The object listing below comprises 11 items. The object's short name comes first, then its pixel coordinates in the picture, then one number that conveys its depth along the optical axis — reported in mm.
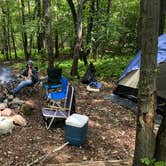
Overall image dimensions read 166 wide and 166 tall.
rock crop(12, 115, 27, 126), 3414
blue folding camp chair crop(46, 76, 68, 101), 3958
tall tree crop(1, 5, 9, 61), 11743
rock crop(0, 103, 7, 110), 3709
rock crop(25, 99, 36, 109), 3916
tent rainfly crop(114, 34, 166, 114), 4129
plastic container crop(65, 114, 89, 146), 2897
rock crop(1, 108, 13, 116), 3540
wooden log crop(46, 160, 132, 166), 2429
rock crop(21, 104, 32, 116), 3744
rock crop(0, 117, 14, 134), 3110
